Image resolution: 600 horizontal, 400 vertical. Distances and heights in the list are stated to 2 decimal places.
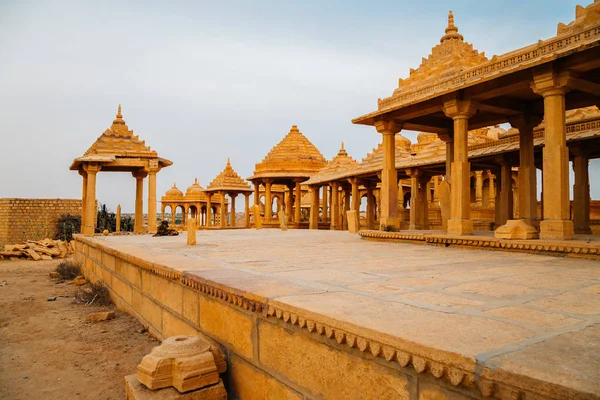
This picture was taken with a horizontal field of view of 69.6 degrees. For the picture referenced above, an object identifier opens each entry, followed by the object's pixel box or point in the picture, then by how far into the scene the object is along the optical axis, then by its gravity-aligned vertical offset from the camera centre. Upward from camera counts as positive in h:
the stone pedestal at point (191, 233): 8.41 -0.42
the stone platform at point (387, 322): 1.65 -0.60
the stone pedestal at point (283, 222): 16.60 -0.40
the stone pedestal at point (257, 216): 19.12 -0.22
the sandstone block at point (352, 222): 14.92 -0.37
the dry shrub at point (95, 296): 7.63 -1.54
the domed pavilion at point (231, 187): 30.12 +1.72
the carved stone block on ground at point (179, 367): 2.87 -1.06
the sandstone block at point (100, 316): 6.25 -1.52
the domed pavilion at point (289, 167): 26.53 +2.84
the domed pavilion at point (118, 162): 15.59 +1.83
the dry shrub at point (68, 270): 11.91 -1.65
